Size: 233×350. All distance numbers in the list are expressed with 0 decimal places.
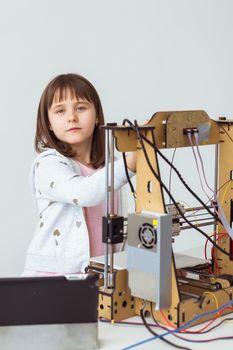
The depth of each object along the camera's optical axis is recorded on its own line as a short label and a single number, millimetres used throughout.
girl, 2058
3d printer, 1651
